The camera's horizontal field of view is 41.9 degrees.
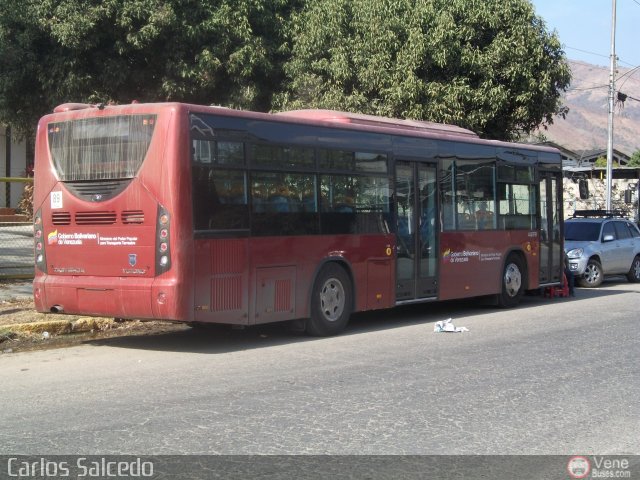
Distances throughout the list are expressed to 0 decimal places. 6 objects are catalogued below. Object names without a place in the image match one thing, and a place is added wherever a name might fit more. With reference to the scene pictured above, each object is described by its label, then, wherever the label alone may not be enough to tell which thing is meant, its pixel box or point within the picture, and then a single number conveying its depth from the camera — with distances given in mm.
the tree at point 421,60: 19266
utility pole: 29516
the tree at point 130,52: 18219
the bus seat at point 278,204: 10797
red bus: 9773
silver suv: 20219
